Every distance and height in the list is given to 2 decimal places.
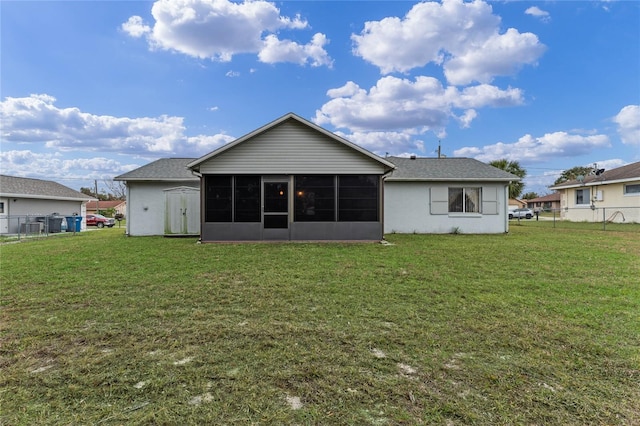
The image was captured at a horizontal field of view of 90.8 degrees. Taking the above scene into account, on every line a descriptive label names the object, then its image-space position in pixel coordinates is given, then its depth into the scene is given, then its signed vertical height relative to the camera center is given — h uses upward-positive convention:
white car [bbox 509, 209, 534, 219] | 37.03 +0.41
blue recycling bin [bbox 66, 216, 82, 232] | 19.59 -0.34
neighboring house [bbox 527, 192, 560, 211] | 52.96 +2.90
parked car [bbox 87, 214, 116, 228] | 28.34 -0.30
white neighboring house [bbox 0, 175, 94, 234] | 19.31 +1.23
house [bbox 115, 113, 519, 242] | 11.19 +1.10
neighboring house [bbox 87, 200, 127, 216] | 50.84 +2.11
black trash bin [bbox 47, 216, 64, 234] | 18.96 -0.38
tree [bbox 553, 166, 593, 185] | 57.66 +8.41
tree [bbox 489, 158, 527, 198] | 36.75 +5.94
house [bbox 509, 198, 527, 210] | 51.01 +2.42
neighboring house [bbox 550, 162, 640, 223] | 20.11 +1.60
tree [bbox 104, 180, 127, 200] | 59.87 +5.33
